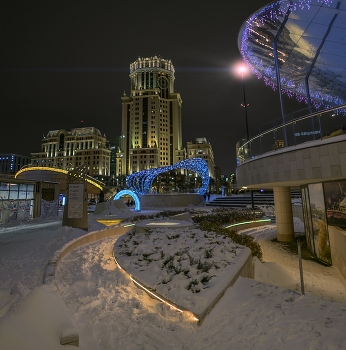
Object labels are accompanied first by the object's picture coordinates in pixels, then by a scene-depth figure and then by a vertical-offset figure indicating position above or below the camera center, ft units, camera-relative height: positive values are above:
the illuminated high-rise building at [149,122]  385.50 +141.08
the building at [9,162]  535.19 +97.47
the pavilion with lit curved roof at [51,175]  116.96 +15.17
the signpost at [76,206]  43.14 -0.87
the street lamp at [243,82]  82.12 +43.43
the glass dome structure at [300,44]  47.73 +39.10
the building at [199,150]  439.22 +95.35
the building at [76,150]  394.93 +92.18
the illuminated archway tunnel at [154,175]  120.78 +14.02
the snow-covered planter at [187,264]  15.46 -5.99
